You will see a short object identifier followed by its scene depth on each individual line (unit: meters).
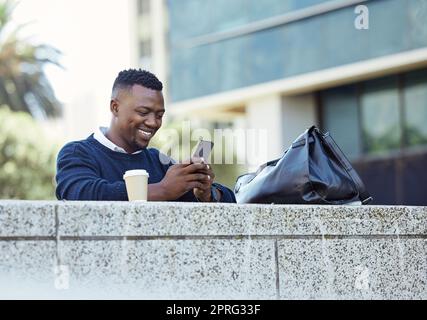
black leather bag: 5.22
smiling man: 5.05
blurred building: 20.44
